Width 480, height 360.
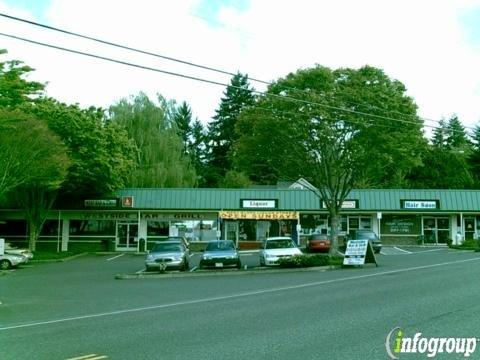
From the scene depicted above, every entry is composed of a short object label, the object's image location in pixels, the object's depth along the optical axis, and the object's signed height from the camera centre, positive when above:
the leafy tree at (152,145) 51.19 +8.47
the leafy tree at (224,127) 81.06 +15.77
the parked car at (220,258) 25.42 -0.87
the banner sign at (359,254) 24.97 -0.68
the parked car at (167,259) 25.19 -0.90
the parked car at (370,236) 35.50 +0.13
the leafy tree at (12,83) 25.84 +7.32
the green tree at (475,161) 75.06 +10.09
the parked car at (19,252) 30.96 -0.73
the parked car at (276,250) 25.86 -0.54
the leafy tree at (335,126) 26.44 +5.21
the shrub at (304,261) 24.45 -0.96
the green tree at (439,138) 82.12 +14.20
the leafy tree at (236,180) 63.66 +6.37
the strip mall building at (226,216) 42.84 +1.65
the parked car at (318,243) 36.91 -0.31
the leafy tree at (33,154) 30.03 +4.53
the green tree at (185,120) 87.58 +18.00
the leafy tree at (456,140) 80.75 +13.81
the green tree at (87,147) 37.66 +6.06
